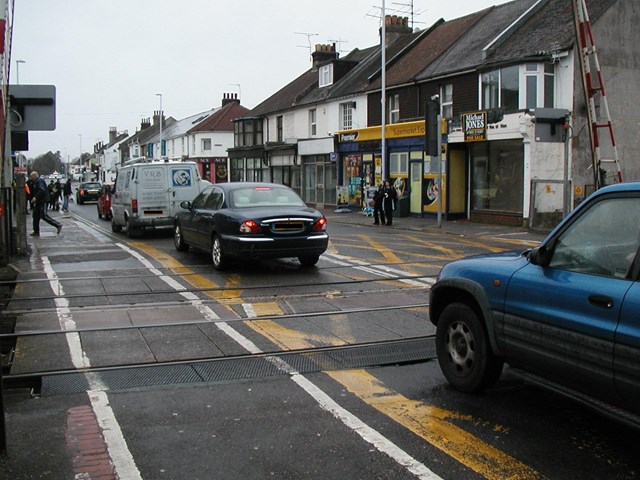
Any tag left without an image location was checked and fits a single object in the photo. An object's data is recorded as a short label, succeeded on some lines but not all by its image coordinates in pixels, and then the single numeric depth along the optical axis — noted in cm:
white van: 1902
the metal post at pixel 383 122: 2825
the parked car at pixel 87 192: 4931
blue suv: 404
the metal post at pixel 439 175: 2281
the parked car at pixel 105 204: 2905
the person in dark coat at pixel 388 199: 2511
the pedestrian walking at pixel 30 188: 2228
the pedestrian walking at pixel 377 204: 2538
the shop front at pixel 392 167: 2806
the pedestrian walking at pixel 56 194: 3818
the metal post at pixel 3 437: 428
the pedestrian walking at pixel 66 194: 3638
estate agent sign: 2444
